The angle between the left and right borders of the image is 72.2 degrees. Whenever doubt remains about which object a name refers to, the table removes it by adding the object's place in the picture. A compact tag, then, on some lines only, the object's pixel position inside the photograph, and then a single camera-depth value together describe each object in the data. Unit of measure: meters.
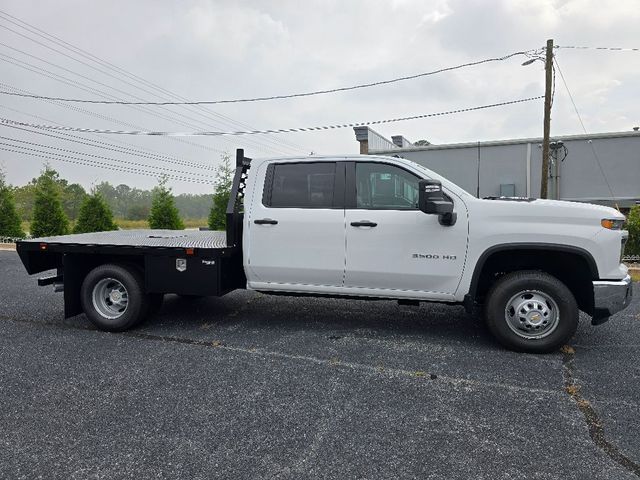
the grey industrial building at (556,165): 17.25
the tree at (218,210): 17.41
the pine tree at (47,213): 18.11
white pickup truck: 4.21
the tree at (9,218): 19.09
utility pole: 14.85
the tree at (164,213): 18.35
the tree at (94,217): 17.61
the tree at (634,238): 9.84
